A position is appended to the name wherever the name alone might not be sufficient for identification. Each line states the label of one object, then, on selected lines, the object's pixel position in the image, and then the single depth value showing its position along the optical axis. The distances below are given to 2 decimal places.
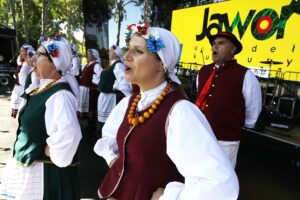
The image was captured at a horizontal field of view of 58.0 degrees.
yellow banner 5.09
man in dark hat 2.74
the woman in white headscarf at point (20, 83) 5.76
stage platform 4.25
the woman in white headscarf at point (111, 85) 4.75
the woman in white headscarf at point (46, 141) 1.76
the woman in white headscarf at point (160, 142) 0.96
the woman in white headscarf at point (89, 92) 6.11
